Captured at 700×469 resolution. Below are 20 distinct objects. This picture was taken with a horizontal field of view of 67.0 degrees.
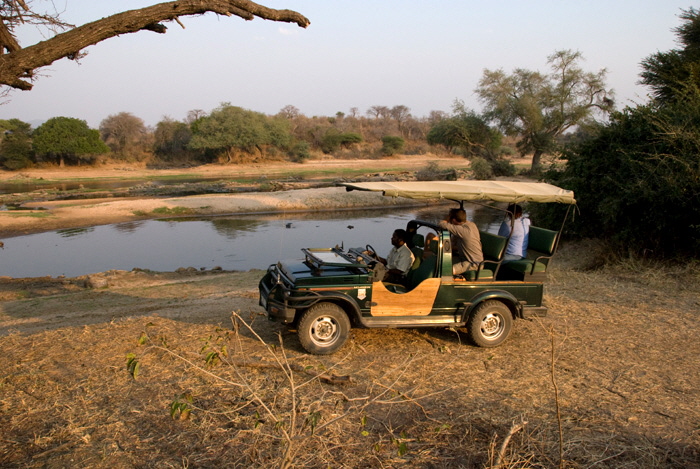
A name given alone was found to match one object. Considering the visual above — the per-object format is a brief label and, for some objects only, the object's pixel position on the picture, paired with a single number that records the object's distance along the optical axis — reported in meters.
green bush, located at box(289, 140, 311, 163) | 71.44
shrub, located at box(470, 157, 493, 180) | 45.22
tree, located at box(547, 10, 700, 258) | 11.71
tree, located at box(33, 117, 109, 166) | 57.62
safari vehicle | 6.30
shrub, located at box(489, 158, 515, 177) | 46.69
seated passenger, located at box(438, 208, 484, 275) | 7.00
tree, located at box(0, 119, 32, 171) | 56.69
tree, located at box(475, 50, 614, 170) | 45.66
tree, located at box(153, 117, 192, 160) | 70.19
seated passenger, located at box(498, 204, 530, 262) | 7.89
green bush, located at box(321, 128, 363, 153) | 80.12
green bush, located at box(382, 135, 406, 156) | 77.81
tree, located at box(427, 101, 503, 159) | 48.81
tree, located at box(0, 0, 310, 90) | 5.05
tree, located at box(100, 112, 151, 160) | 68.94
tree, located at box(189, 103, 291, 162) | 66.19
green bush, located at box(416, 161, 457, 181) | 45.97
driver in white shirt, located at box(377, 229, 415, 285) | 7.17
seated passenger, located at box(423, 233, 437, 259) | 6.96
